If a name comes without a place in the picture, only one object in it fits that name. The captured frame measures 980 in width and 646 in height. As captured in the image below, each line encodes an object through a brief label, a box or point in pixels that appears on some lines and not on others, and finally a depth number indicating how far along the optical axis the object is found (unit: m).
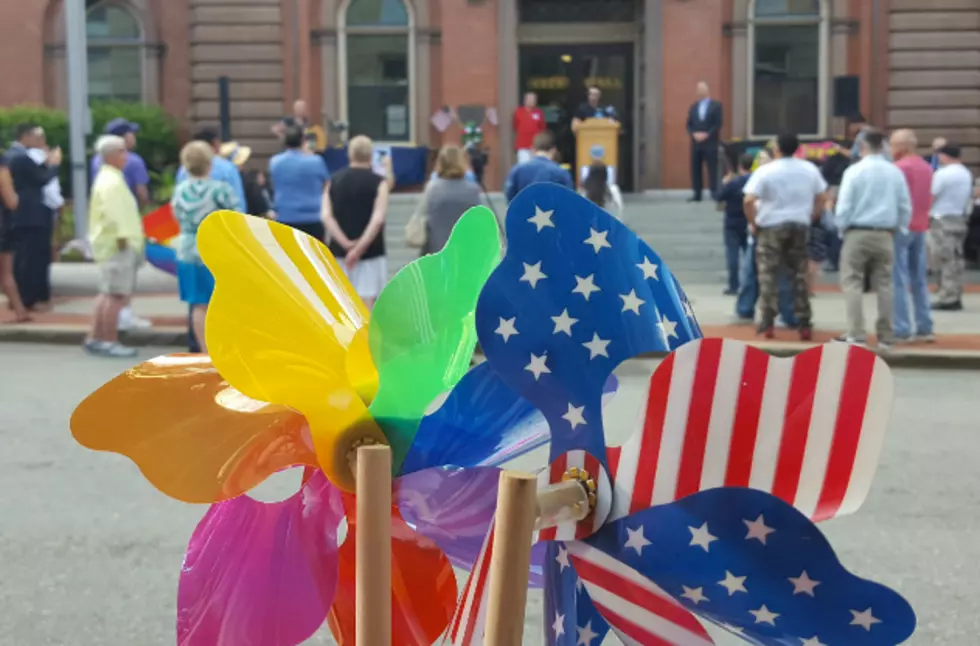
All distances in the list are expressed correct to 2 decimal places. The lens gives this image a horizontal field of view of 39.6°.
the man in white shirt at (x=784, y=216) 10.22
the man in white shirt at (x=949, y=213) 12.88
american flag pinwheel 1.28
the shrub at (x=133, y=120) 21.61
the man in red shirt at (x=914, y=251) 10.80
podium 19.77
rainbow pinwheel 1.53
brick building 21.75
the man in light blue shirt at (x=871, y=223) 9.88
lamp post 15.71
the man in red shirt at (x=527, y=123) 20.97
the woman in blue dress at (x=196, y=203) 8.80
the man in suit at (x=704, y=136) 19.19
